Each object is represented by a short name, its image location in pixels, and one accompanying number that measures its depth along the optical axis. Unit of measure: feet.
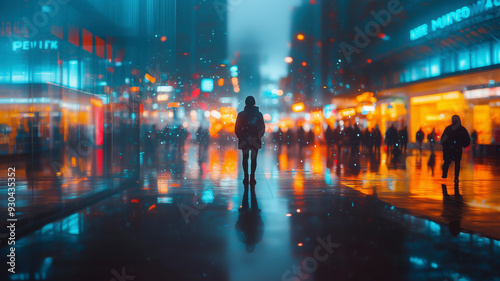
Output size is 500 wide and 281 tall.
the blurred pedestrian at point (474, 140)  99.40
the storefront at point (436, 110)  113.60
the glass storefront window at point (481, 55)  95.86
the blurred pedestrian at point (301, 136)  138.62
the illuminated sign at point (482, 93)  99.60
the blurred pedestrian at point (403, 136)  102.94
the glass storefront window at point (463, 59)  102.98
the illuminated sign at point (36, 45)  32.60
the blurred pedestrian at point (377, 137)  104.63
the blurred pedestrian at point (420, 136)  102.73
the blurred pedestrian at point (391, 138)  102.68
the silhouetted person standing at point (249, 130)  37.19
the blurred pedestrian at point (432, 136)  106.51
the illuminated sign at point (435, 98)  116.67
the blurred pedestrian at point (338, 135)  110.23
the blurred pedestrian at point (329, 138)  120.26
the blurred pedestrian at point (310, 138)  145.28
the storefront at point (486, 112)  98.32
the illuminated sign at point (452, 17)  86.58
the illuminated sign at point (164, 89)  139.26
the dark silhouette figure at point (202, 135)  110.01
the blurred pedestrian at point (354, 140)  104.06
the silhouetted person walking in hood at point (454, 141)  40.65
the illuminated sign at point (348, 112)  182.32
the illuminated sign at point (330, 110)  193.47
